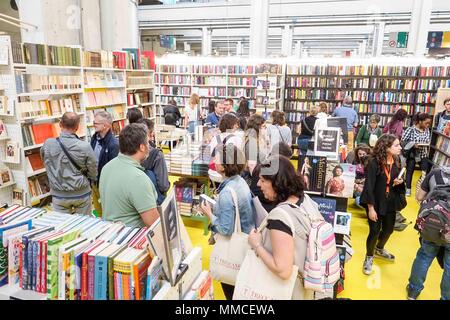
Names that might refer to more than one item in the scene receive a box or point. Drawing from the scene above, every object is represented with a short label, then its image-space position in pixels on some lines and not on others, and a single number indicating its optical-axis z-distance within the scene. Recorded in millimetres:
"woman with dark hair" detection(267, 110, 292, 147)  5427
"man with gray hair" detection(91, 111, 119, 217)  3551
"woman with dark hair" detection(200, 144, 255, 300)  2193
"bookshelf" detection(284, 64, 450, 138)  8398
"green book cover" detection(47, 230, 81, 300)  1546
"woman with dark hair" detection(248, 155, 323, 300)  1747
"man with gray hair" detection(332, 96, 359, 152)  7235
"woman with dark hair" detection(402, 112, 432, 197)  6074
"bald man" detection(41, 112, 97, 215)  3277
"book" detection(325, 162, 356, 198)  3230
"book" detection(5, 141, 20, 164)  4113
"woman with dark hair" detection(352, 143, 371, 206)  4949
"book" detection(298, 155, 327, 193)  3189
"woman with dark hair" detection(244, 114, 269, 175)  3787
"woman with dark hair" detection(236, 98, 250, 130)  7256
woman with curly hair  3326
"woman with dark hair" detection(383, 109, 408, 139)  6721
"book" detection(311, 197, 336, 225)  3109
